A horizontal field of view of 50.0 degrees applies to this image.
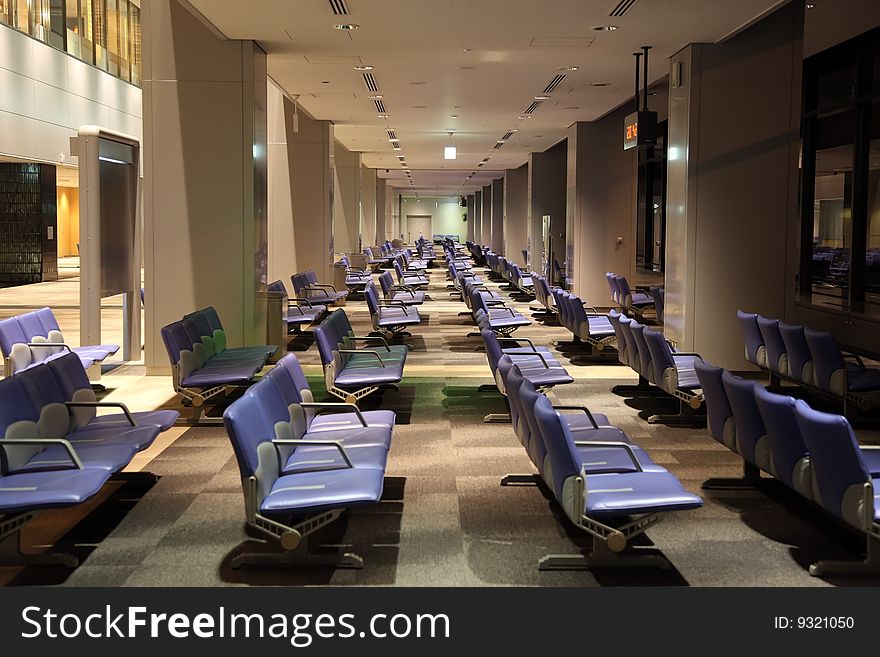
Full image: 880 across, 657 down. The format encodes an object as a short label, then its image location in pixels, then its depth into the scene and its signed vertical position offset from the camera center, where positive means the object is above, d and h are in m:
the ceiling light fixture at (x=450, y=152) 20.38 +2.06
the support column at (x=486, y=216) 41.06 +1.43
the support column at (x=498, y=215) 35.47 +1.27
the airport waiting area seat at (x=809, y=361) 7.09 -0.90
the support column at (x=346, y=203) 23.19 +1.08
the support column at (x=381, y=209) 34.34 +1.47
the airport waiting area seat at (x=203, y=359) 7.00 -0.93
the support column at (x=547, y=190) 23.86 +1.47
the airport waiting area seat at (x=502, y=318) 11.15 -0.86
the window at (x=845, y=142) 10.49 +1.33
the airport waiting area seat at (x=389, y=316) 11.15 -0.84
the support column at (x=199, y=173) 9.40 +0.73
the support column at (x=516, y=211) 29.55 +1.17
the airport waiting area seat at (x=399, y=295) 13.53 -0.73
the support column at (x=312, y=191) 16.73 +0.98
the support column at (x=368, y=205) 29.91 +1.35
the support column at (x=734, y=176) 9.63 +0.76
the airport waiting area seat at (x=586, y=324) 10.38 -0.86
